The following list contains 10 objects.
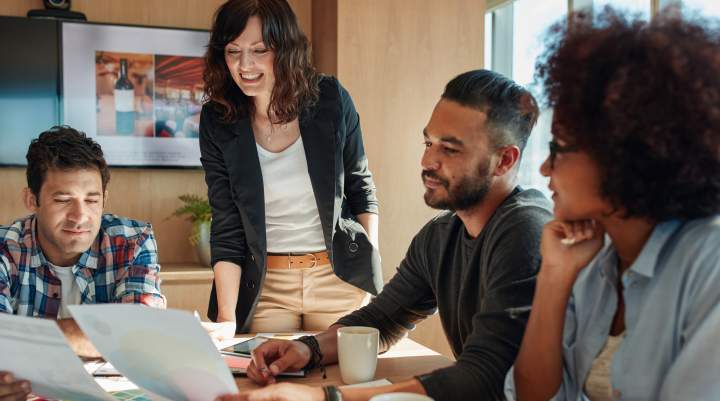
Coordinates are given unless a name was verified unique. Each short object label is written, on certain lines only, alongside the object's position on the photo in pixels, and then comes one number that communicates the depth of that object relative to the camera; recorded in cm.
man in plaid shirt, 179
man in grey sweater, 126
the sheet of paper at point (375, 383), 131
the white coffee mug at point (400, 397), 93
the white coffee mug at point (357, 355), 137
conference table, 130
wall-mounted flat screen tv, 371
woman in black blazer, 202
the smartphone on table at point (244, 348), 155
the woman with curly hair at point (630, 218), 94
